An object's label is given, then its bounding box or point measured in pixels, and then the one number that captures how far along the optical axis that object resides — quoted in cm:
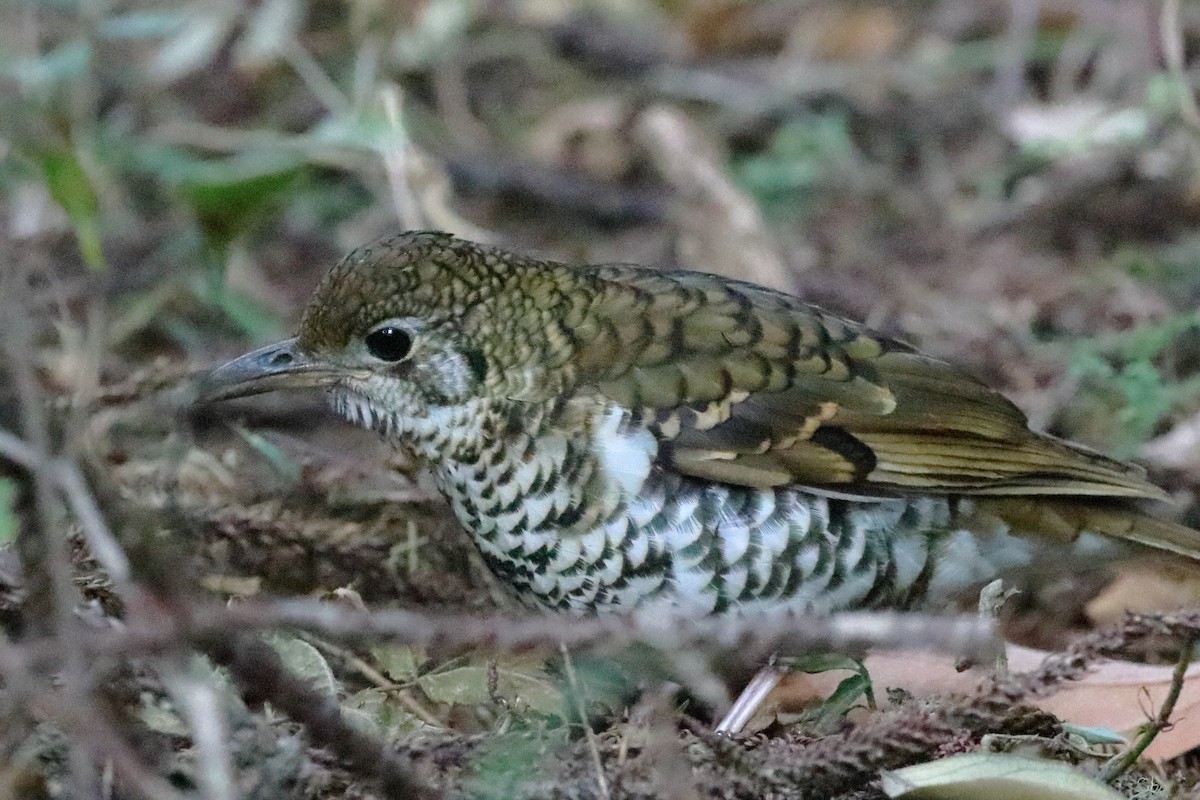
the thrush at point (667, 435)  542
